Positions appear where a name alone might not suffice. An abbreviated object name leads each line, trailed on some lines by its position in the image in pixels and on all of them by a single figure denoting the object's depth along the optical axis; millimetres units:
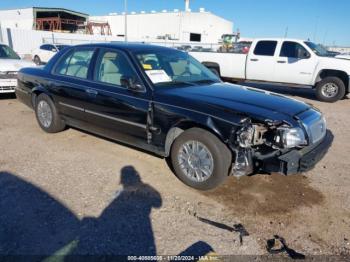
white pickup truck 9922
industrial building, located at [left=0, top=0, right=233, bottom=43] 45344
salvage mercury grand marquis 3477
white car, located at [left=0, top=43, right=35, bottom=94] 8289
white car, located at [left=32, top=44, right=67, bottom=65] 20219
